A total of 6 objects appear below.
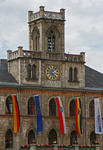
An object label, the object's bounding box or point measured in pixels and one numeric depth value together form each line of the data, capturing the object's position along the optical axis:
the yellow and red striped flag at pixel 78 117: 104.88
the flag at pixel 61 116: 102.62
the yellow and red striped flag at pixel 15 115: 99.25
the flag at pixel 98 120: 105.94
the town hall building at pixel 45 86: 100.44
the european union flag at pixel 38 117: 100.56
